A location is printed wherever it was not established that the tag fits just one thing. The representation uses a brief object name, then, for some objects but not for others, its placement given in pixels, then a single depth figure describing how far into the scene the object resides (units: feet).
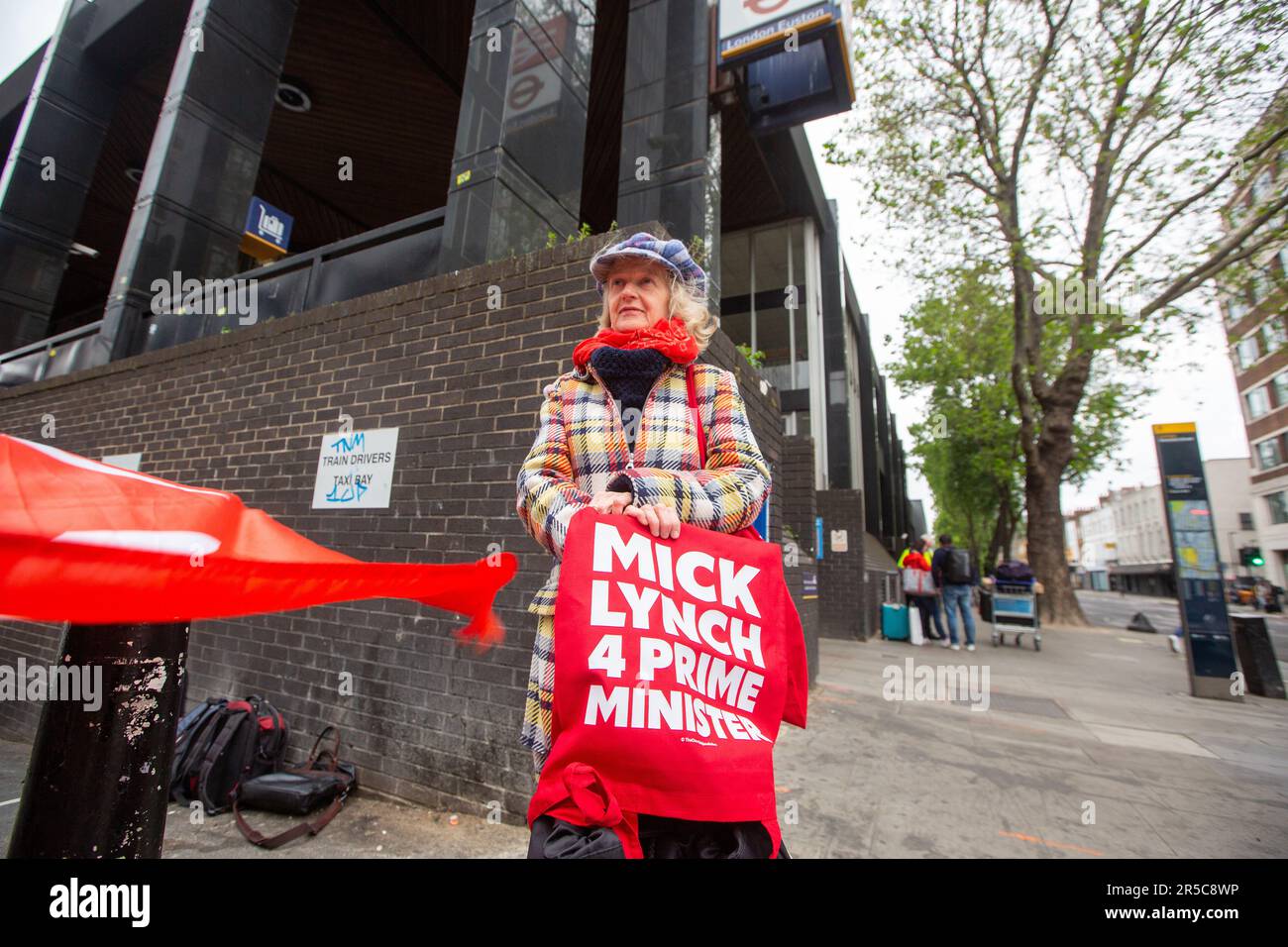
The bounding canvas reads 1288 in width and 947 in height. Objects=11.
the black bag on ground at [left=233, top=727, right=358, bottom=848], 10.37
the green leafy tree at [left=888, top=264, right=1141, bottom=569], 59.26
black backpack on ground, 10.79
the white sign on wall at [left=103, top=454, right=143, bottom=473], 18.87
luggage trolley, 34.06
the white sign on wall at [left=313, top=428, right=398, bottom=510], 13.28
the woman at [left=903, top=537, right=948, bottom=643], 36.52
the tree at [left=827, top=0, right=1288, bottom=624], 35.09
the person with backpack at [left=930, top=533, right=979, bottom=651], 32.73
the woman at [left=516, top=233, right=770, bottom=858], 4.59
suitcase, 39.09
